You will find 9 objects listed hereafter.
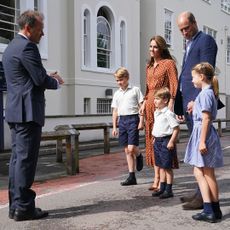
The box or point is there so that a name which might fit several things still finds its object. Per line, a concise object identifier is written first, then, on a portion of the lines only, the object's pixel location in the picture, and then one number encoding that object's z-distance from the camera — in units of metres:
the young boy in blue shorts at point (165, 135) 6.42
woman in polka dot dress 6.67
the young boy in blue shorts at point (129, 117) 7.38
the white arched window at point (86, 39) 17.68
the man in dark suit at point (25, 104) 5.26
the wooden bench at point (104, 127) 12.01
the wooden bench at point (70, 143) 8.99
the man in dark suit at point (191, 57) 5.83
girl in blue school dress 5.19
